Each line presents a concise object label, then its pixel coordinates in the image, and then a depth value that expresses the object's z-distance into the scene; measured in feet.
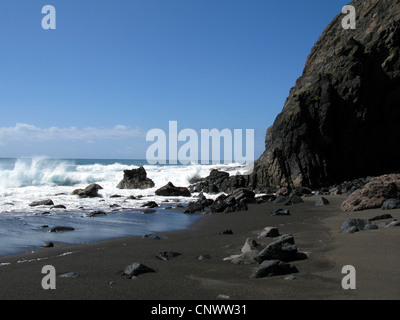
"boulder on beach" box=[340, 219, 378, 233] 26.32
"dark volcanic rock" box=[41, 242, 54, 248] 28.25
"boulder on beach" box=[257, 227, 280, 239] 28.55
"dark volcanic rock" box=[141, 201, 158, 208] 60.70
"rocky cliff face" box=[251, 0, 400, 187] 85.87
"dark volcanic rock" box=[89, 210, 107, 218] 49.04
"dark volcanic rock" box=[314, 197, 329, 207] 51.88
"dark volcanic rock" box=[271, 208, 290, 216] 46.24
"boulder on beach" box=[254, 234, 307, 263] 19.67
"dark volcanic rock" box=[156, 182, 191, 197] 82.43
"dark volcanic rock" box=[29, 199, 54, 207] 59.11
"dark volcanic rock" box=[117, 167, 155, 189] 98.36
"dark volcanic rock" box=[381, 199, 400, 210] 35.53
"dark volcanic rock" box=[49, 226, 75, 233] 35.81
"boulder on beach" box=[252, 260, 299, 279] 16.94
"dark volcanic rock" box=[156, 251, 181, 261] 23.13
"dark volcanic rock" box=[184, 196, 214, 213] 54.80
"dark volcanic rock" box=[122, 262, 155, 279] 18.70
